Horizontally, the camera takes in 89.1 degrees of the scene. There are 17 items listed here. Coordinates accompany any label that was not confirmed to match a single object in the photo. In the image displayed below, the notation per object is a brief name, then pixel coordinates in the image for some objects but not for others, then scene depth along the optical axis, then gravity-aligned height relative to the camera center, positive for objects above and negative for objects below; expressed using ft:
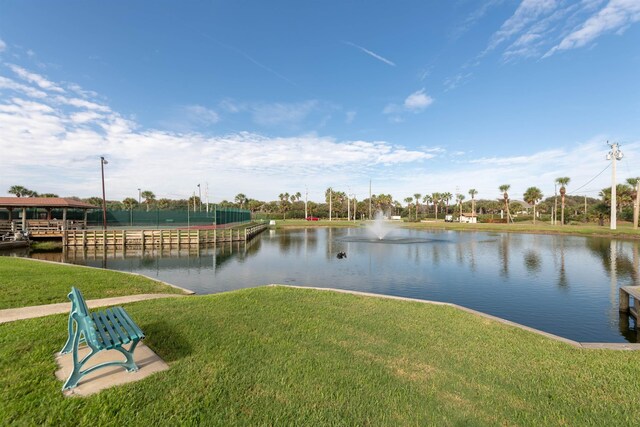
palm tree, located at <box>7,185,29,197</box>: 188.34 +14.26
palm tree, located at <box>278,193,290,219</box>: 321.50 +9.50
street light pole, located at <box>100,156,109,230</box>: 111.86 +17.98
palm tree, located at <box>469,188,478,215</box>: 318.24 +19.69
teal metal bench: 12.84 -5.24
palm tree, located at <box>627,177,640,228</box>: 165.60 +10.27
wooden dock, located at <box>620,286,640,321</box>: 33.17 -9.57
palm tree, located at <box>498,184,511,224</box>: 240.26 +17.22
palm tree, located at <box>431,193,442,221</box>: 338.50 +16.10
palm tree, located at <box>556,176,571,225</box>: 214.07 +20.57
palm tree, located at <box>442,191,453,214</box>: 366.24 +17.46
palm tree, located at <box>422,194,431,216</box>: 370.20 +15.30
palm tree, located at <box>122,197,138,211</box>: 305.94 +12.41
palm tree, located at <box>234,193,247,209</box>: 353.10 +16.75
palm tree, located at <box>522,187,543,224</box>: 237.86 +12.97
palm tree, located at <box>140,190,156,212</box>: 318.24 +17.50
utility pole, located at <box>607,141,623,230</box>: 154.61 +26.04
